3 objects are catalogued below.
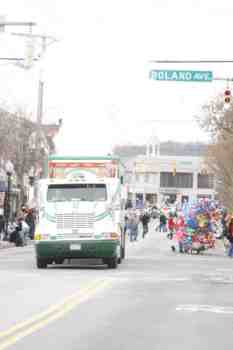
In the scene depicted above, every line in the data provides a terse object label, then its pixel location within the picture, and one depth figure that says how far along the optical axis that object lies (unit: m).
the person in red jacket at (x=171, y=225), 60.96
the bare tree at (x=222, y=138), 68.81
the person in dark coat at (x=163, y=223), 80.16
